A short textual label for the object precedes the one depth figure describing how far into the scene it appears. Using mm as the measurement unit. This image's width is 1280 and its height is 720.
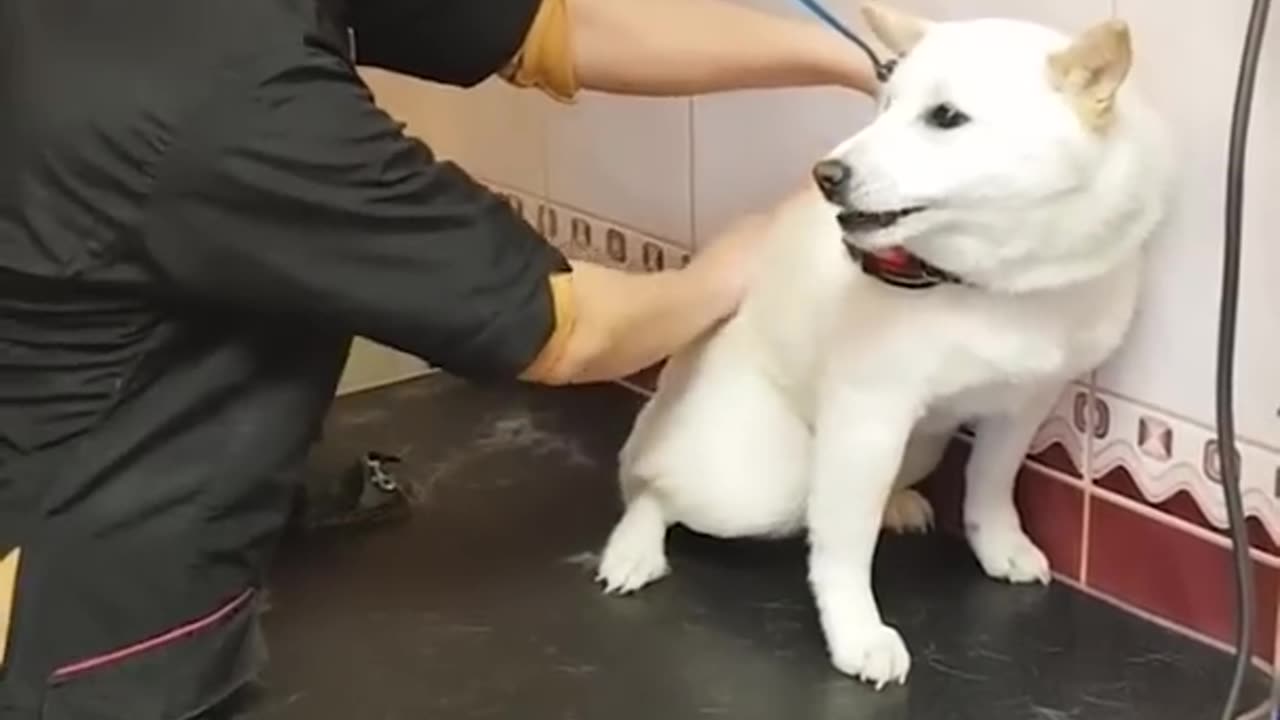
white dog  1011
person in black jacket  917
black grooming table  1124
